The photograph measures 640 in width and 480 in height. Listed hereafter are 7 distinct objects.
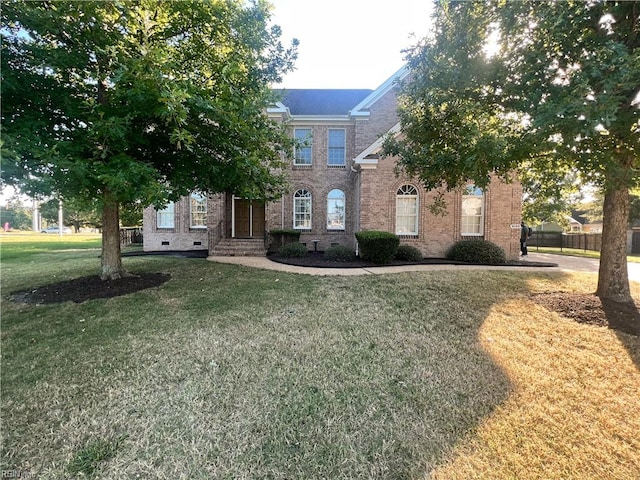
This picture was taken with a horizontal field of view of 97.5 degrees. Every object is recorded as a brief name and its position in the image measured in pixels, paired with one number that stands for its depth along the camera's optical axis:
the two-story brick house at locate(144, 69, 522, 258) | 12.08
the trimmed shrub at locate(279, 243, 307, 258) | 11.83
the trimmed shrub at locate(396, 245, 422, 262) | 11.19
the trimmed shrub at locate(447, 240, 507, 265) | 11.12
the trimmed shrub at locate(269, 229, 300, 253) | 13.99
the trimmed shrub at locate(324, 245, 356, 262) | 10.97
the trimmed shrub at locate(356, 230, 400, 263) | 10.16
